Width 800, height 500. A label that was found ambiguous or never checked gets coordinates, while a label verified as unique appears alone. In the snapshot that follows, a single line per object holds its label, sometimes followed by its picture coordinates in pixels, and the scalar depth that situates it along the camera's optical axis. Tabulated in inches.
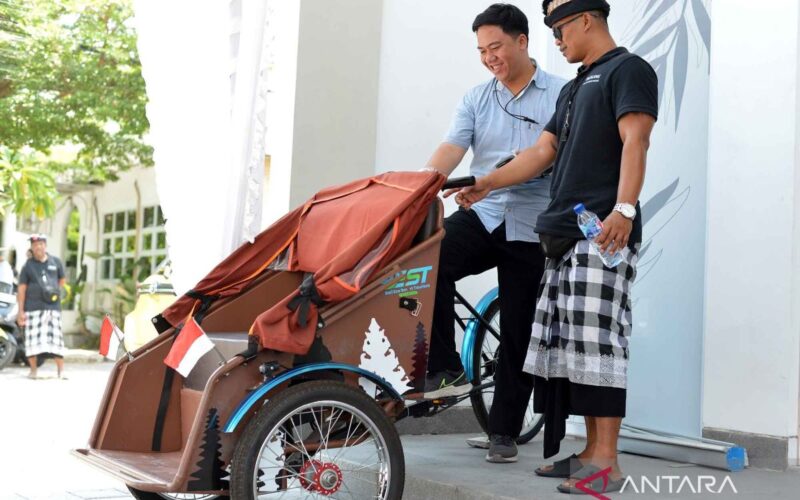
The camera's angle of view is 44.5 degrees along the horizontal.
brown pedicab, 131.3
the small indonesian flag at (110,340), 153.1
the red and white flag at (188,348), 138.3
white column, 223.6
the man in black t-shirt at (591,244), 145.0
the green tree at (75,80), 660.1
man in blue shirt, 176.4
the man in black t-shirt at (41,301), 521.7
